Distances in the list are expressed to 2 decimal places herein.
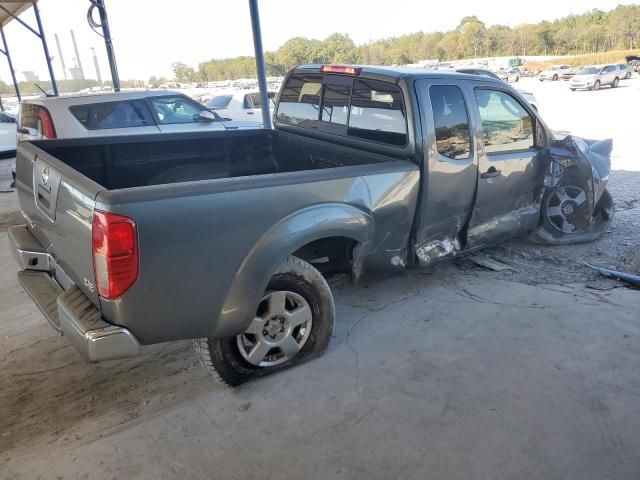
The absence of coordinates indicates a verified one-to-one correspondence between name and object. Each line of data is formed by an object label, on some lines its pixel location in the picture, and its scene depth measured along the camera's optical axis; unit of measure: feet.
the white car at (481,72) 44.68
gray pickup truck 8.04
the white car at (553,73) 142.10
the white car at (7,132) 42.24
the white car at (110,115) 23.80
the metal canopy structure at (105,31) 25.09
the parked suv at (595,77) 95.86
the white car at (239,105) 42.88
